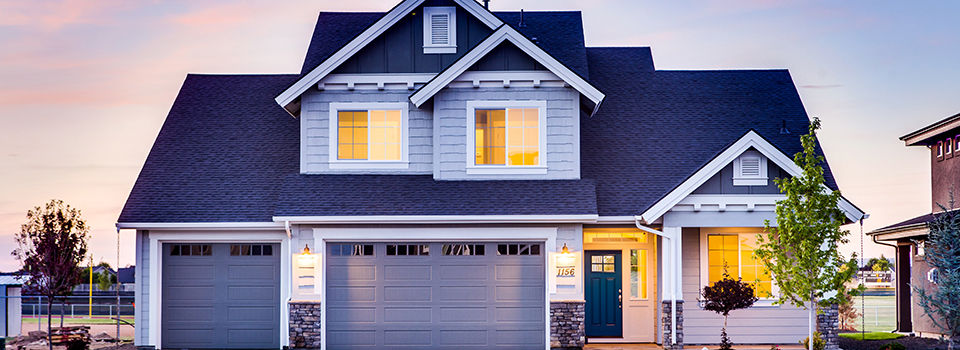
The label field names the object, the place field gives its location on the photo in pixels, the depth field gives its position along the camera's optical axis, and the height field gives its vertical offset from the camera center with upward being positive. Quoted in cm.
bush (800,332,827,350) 1791 -203
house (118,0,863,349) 1831 +21
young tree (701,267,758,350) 1800 -122
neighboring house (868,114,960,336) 2203 -2
